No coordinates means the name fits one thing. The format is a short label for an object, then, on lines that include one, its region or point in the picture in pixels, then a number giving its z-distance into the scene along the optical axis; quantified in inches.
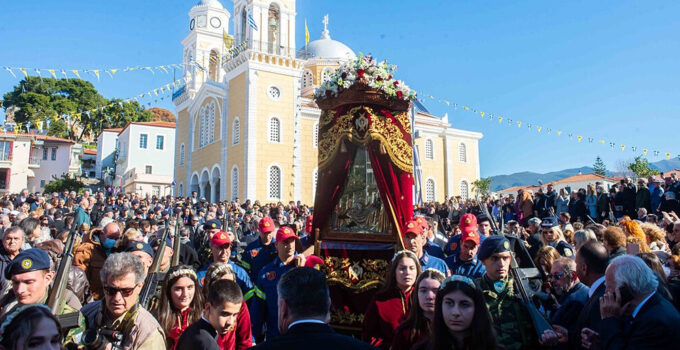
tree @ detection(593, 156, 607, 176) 2795.3
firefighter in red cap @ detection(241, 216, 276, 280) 238.8
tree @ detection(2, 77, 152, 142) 2014.0
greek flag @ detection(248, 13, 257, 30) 1194.0
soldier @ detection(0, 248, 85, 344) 126.5
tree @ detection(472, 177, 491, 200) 1557.6
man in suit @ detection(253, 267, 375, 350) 80.2
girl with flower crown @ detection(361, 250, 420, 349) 157.5
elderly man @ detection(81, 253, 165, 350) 115.6
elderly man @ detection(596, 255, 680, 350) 105.0
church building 1173.7
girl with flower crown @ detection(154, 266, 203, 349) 142.5
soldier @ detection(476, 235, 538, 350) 135.9
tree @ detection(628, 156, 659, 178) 1261.1
